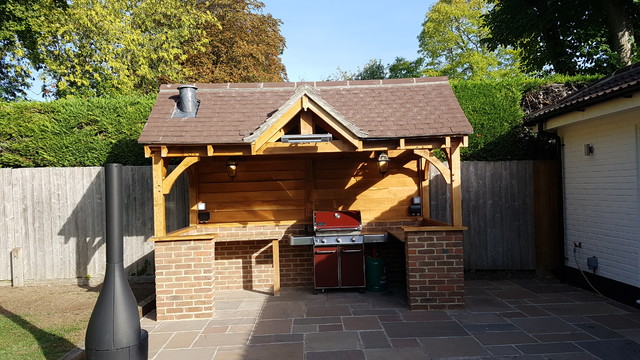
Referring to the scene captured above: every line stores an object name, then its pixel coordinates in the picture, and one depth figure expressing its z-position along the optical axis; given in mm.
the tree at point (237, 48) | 17766
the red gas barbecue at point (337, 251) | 6973
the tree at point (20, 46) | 11852
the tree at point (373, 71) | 34312
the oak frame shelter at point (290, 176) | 6086
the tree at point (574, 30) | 11656
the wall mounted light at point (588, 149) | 6895
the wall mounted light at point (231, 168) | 7328
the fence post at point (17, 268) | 7734
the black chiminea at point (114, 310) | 3900
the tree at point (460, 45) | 21984
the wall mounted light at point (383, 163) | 6898
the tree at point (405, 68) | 26453
